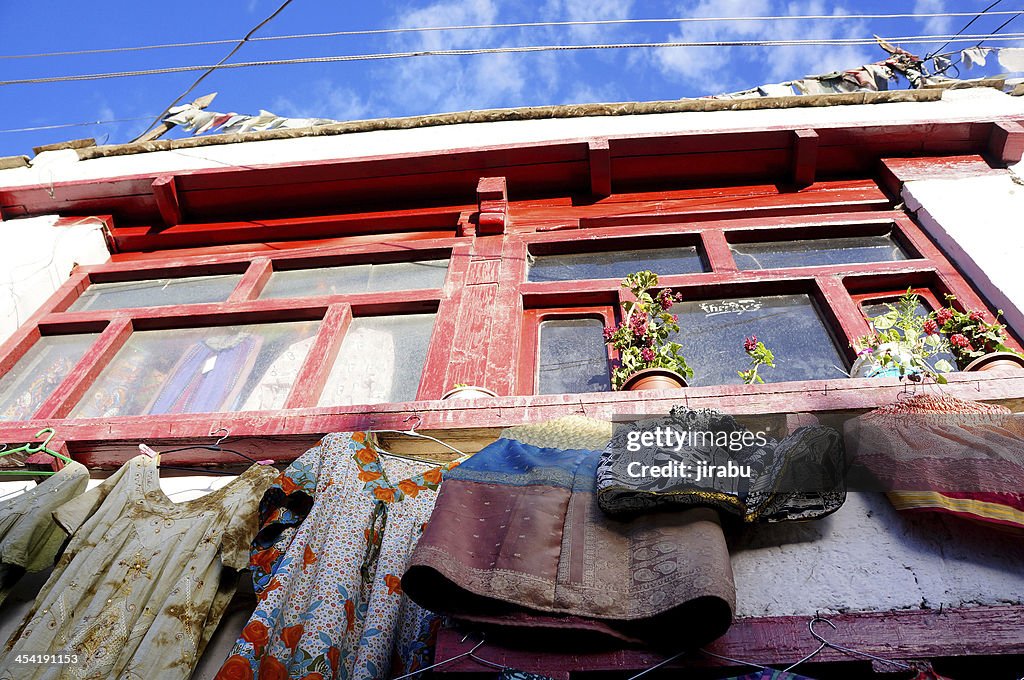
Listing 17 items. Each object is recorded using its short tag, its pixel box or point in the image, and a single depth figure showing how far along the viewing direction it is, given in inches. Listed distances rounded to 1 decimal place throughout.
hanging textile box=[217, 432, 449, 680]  90.0
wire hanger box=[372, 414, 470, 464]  133.2
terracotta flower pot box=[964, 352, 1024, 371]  136.4
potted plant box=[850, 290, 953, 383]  138.9
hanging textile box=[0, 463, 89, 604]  114.6
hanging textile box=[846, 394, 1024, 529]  91.8
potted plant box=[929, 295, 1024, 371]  137.8
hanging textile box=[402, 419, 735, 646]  80.4
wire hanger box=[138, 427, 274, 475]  140.1
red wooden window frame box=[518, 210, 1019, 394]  184.1
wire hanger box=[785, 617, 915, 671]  78.7
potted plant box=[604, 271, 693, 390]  144.6
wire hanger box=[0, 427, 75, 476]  141.5
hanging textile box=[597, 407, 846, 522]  91.7
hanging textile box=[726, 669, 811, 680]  77.5
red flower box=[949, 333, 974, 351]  152.6
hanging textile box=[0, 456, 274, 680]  99.8
